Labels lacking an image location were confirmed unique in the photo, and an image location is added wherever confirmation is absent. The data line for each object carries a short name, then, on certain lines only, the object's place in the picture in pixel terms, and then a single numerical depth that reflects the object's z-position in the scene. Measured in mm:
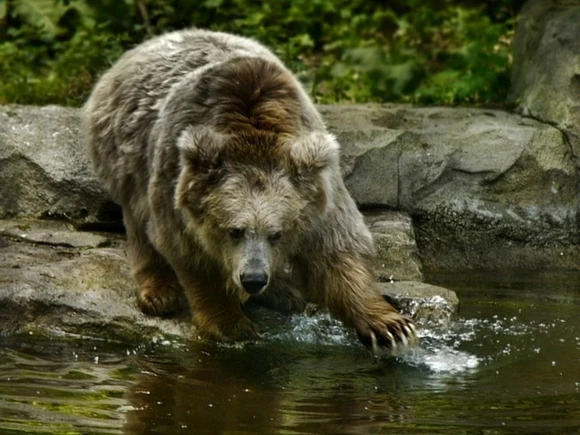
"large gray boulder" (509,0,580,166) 16844
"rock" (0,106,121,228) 15992
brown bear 11570
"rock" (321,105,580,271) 16203
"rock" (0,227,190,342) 12586
